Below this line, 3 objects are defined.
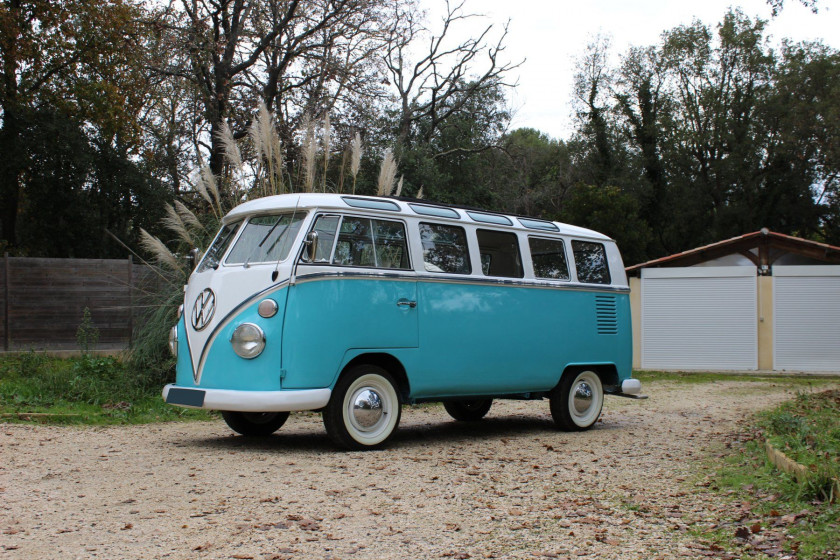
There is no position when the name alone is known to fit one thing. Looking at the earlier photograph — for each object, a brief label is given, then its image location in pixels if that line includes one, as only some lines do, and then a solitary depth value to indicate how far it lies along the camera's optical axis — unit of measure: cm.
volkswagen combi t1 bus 785
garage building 2322
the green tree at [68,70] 2439
